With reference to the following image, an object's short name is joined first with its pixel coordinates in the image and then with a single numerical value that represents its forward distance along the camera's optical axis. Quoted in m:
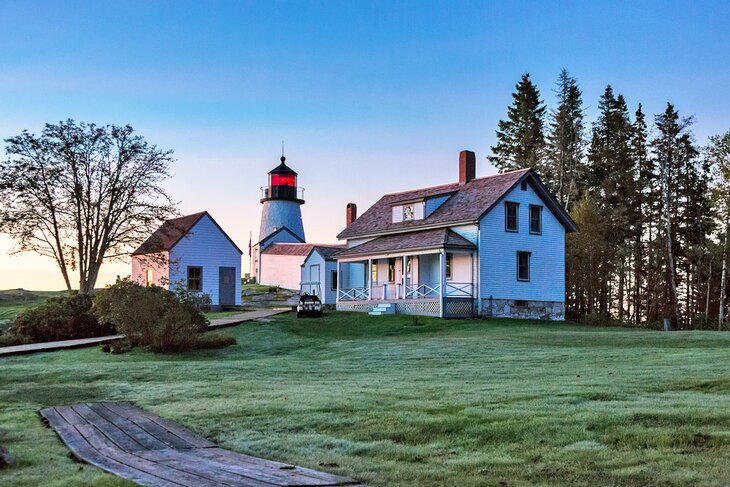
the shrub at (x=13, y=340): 26.73
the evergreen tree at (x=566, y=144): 57.53
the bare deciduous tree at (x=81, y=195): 42.03
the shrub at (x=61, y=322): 28.31
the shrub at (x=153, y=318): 23.09
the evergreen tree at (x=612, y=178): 50.75
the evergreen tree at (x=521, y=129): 61.75
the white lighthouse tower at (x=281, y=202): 69.94
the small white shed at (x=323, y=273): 48.44
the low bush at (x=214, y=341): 23.86
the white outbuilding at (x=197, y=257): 45.41
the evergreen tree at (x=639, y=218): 53.00
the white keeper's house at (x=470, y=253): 37.44
